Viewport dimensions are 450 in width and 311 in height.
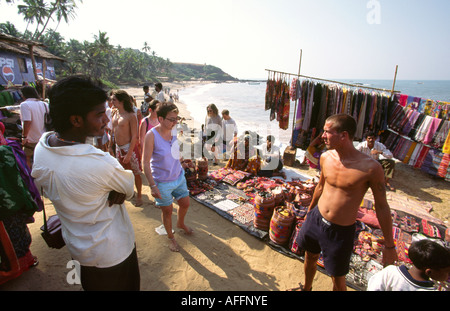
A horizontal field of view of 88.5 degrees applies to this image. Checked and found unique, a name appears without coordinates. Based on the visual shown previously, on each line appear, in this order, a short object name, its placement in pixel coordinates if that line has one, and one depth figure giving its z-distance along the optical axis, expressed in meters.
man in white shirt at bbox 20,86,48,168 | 4.03
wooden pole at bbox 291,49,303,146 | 7.16
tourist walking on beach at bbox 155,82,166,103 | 8.32
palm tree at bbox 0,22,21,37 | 32.54
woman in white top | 6.92
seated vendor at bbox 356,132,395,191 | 6.01
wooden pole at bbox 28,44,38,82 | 10.08
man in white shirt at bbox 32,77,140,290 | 1.25
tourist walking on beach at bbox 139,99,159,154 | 4.79
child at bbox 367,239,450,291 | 1.58
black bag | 1.70
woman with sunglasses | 2.84
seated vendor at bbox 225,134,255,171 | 6.50
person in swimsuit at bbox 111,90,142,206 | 3.84
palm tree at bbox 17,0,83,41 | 35.41
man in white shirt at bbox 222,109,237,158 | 7.12
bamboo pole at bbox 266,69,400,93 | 6.27
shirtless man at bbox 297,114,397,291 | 2.13
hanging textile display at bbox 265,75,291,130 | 7.56
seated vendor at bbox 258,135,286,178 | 6.37
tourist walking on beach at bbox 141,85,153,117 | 8.44
